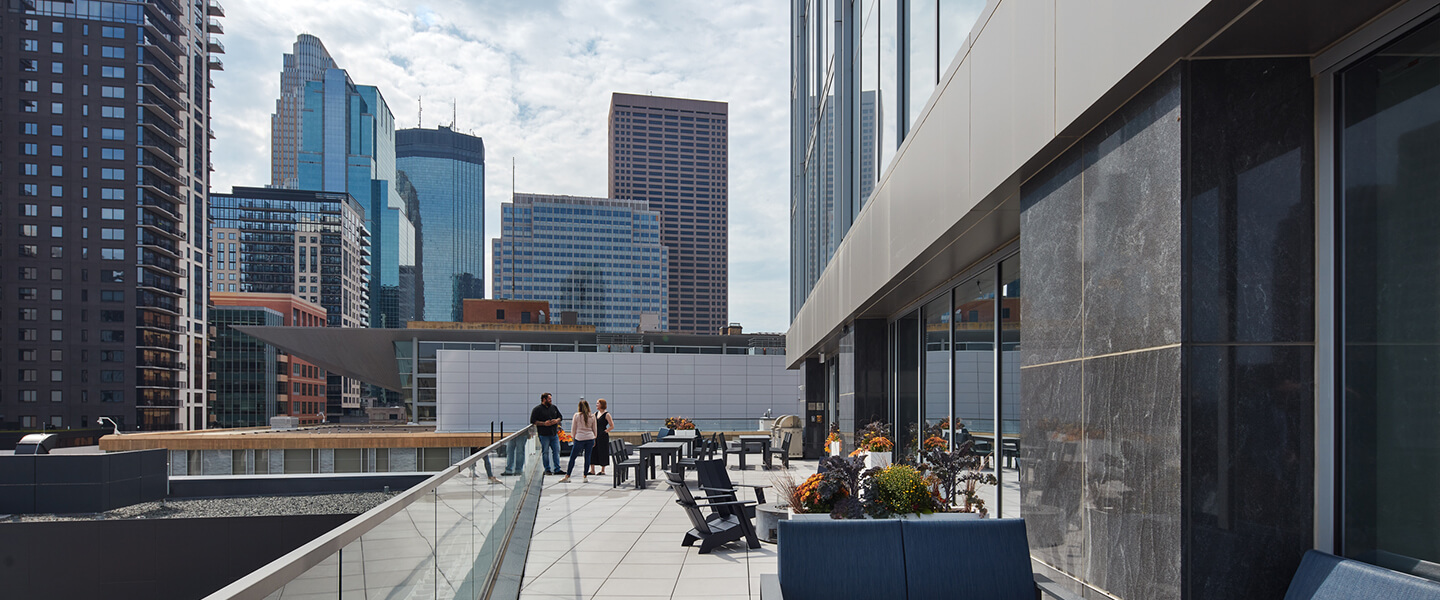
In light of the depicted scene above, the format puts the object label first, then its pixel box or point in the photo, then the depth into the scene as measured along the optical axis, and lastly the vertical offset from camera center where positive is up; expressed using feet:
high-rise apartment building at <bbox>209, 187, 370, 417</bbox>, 482.28 +45.51
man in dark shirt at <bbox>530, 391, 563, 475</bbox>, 48.93 -5.55
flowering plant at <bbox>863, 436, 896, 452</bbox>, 35.19 -4.78
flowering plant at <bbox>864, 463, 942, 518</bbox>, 17.51 -3.37
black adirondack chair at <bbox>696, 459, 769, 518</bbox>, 29.25 -5.21
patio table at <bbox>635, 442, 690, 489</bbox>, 49.47 -7.81
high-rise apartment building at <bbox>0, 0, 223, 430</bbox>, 253.85 +31.12
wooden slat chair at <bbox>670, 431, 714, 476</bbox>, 39.79 -8.70
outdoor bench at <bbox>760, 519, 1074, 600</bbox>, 14.88 -4.03
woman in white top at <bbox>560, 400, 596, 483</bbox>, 51.26 -6.16
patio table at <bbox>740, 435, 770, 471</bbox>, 59.82 -8.43
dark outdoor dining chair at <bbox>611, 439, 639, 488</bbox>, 50.16 -8.00
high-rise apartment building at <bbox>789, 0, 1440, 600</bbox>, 9.92 +0.57
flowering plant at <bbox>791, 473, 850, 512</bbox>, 18.79 -3.64
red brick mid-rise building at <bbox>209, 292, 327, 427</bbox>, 329.72 -18.53
